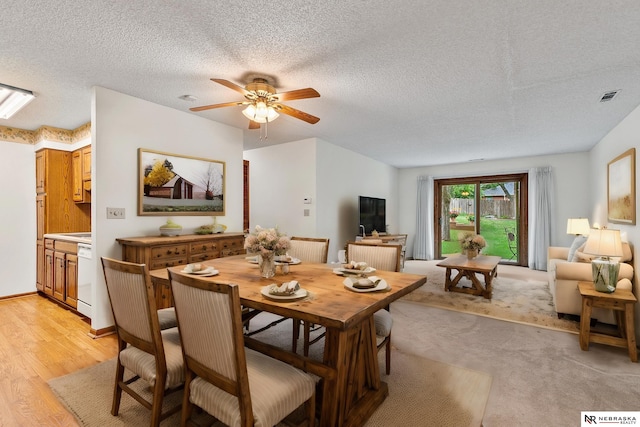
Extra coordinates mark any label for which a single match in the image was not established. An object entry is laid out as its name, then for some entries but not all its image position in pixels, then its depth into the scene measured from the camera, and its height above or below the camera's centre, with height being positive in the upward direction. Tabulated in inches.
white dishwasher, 126.9 -28.9
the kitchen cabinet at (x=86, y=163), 157.2 +26.7
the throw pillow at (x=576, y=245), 176.9 -20.3
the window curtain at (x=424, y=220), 305.7 -7.6
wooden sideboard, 116.3 -15.2
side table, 99.3 -36.0
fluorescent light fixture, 117.5 +48.0
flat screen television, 235.5 -1.1
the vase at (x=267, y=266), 83.1 -14.6
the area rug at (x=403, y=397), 71.3 -48.6
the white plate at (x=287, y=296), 62.8 -17.4
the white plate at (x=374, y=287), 69.2 -17.4
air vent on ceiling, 118.3 +46.7
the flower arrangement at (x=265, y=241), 80.9 -7.7
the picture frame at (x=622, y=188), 128.6 +11.0
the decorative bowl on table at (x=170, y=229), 133.2 -6.8
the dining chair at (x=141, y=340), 59.2 -26.7
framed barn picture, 132.6 +13.8
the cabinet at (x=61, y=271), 140.9 -28.5
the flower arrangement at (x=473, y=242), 188.1 -18.6
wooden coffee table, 167.0 -33.2
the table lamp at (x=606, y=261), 108.3 -18.2
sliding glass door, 271.4 -0.8
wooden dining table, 58.2 -19.7
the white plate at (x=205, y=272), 84.0 -16.4
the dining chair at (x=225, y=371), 47.9 -27.7
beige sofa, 122.1 -29.6
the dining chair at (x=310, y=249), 117.9 -14.6
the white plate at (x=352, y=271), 86.4 -16.9
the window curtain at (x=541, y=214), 246.8 -1.7
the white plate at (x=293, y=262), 100.5 -16.6
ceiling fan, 98.9 +37.7
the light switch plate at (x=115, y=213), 121.1 +0.3
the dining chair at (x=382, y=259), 87.4 -16.4
